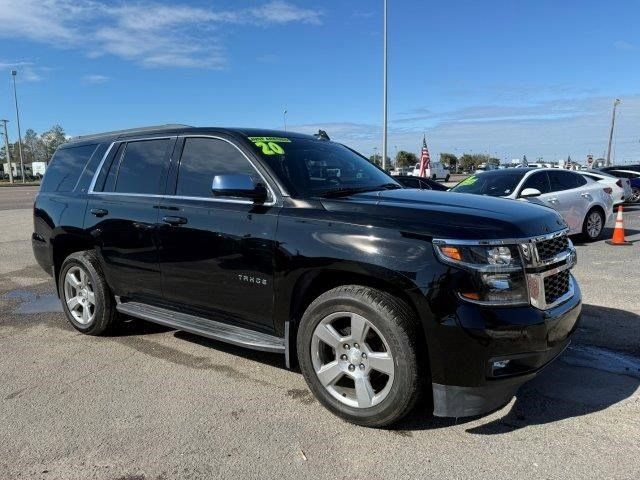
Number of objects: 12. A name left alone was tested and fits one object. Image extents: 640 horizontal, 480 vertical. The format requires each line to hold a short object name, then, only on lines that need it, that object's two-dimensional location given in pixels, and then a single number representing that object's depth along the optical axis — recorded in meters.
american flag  26.52
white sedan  10.07
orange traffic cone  10.54
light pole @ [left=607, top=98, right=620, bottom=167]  62.62
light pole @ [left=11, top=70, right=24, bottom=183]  62.16
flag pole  25.89
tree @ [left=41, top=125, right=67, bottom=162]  106.38
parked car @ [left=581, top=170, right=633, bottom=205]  15.49
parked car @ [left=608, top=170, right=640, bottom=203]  20.49
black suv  3.18
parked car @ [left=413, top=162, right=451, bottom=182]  52.88
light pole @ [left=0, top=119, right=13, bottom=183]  77.69
